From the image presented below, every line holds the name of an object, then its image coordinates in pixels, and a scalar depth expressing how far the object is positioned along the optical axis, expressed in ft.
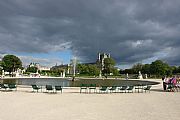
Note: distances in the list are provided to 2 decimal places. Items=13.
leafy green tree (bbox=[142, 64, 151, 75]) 197.38
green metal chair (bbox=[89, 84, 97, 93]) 44.70
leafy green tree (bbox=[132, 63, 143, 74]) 230.33
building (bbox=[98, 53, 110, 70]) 310.11
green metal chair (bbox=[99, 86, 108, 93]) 40.90
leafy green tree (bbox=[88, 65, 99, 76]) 196.89
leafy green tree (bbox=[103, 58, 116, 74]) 208.50
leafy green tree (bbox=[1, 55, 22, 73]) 182.01
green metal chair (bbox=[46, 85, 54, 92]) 39.94
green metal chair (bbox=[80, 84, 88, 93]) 44.23
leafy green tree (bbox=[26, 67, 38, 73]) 256.99
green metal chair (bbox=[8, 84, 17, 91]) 42.73
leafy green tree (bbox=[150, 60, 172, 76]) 178.77
